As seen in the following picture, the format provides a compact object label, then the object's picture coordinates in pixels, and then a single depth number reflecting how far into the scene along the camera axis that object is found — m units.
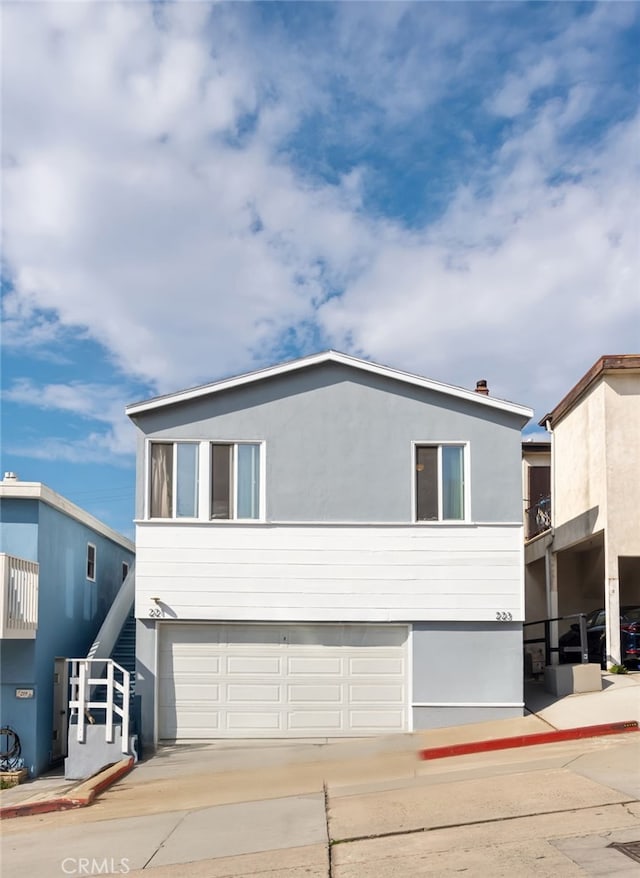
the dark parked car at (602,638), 17.66
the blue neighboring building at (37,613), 14.37
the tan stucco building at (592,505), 18.17
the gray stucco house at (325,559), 15.66
